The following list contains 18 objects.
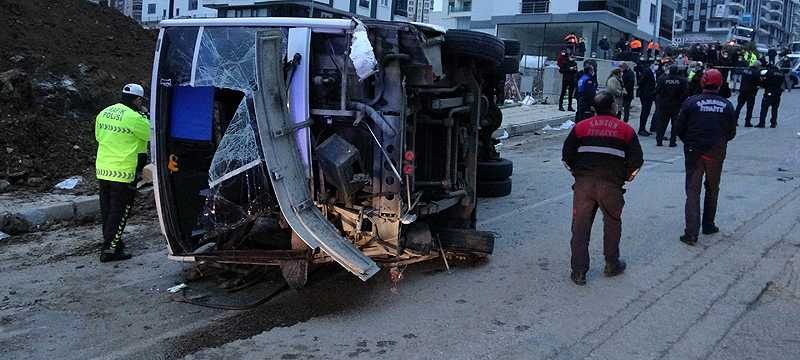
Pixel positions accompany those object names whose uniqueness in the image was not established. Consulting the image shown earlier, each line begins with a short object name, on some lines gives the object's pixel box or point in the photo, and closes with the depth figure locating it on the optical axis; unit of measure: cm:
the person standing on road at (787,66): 3060
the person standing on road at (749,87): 1614
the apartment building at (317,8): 4675
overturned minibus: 461
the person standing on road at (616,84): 1412
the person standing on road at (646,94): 1545
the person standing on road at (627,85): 1623
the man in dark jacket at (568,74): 1853
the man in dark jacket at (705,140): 654
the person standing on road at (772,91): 1620
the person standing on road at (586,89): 1463
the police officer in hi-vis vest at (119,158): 591
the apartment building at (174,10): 6034
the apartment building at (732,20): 10575
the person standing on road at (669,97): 1349
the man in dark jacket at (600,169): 528
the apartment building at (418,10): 8791
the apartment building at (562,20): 4862
